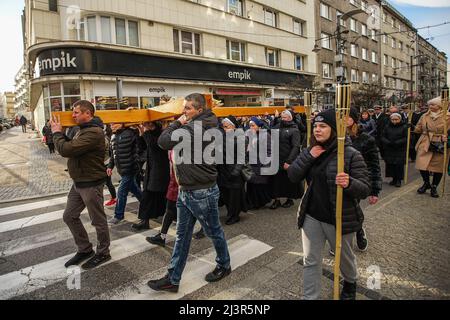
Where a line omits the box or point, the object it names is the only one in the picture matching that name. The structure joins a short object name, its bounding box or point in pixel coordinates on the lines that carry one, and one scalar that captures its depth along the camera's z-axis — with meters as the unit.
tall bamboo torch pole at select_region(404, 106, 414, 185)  7.83
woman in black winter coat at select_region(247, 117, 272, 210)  6.09
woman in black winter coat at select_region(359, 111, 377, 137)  9.43
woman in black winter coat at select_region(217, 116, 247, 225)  5.28
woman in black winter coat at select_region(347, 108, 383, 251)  3.78
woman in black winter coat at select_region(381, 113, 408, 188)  7.60
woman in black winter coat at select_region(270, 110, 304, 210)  5.98
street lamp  15.81
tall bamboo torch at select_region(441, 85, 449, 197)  6.29
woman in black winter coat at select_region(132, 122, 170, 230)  4.80
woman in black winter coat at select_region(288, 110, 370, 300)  2.65
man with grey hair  3.15
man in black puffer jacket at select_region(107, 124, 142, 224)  5.45
